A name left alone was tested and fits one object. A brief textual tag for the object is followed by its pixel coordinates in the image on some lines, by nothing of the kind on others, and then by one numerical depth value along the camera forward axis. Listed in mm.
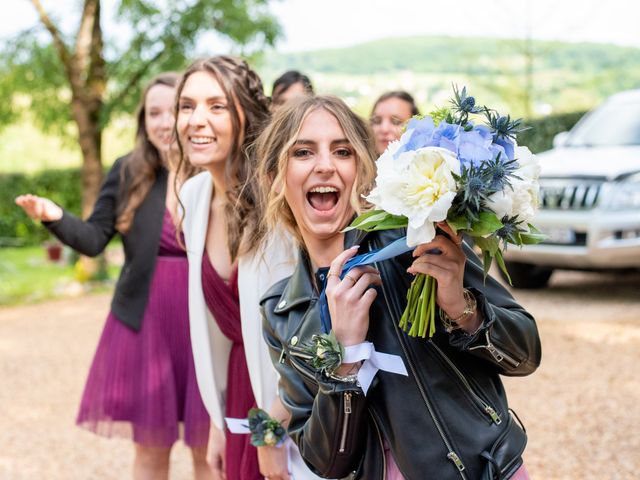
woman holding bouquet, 1905
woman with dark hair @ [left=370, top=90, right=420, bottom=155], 4848
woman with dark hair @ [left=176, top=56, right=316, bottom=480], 2816
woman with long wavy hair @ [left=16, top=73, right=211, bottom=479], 4047
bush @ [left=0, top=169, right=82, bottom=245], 20000
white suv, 8508
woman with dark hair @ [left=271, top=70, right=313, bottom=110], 4684
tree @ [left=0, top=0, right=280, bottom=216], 12258
